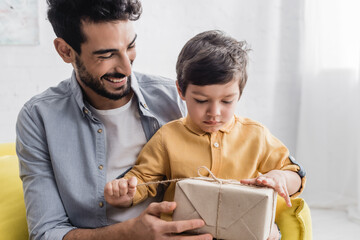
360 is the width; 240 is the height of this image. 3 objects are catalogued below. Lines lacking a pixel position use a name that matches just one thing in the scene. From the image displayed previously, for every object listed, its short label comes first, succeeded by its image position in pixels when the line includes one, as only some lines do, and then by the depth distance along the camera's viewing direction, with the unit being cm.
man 121
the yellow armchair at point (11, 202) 139
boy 111
